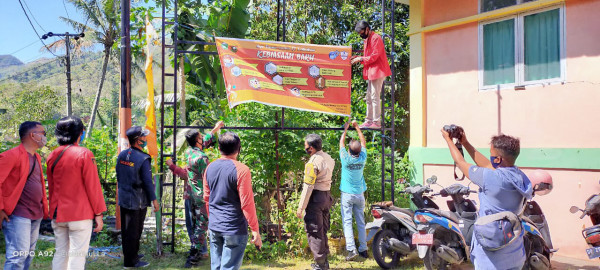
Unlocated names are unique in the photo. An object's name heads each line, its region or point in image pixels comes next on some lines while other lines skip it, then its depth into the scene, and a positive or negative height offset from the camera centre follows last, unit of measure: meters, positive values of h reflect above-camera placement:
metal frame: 6.41 +0.16
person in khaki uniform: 5.52 -0.71
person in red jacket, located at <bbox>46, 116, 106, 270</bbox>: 3.99 -0.51
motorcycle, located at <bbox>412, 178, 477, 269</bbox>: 5.33 -1.10
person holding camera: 3.35 -0.48
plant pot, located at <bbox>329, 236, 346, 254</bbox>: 6.75 -1.55
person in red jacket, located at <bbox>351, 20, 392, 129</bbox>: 6.70 +1.04
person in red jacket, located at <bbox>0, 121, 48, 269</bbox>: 4.08 -0.51
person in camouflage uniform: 5.90 -0.62
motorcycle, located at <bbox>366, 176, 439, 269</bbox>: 5.73 -1.16
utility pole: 22.88 +3.93
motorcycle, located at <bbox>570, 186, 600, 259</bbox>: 4.95 -1.00
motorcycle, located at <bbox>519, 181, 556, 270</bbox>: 5.11 -1.15
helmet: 5.56 -0.55
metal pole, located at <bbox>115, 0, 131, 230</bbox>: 6.11 +0.82
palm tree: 24.73 +6.14
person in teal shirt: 6.10 -0.68
